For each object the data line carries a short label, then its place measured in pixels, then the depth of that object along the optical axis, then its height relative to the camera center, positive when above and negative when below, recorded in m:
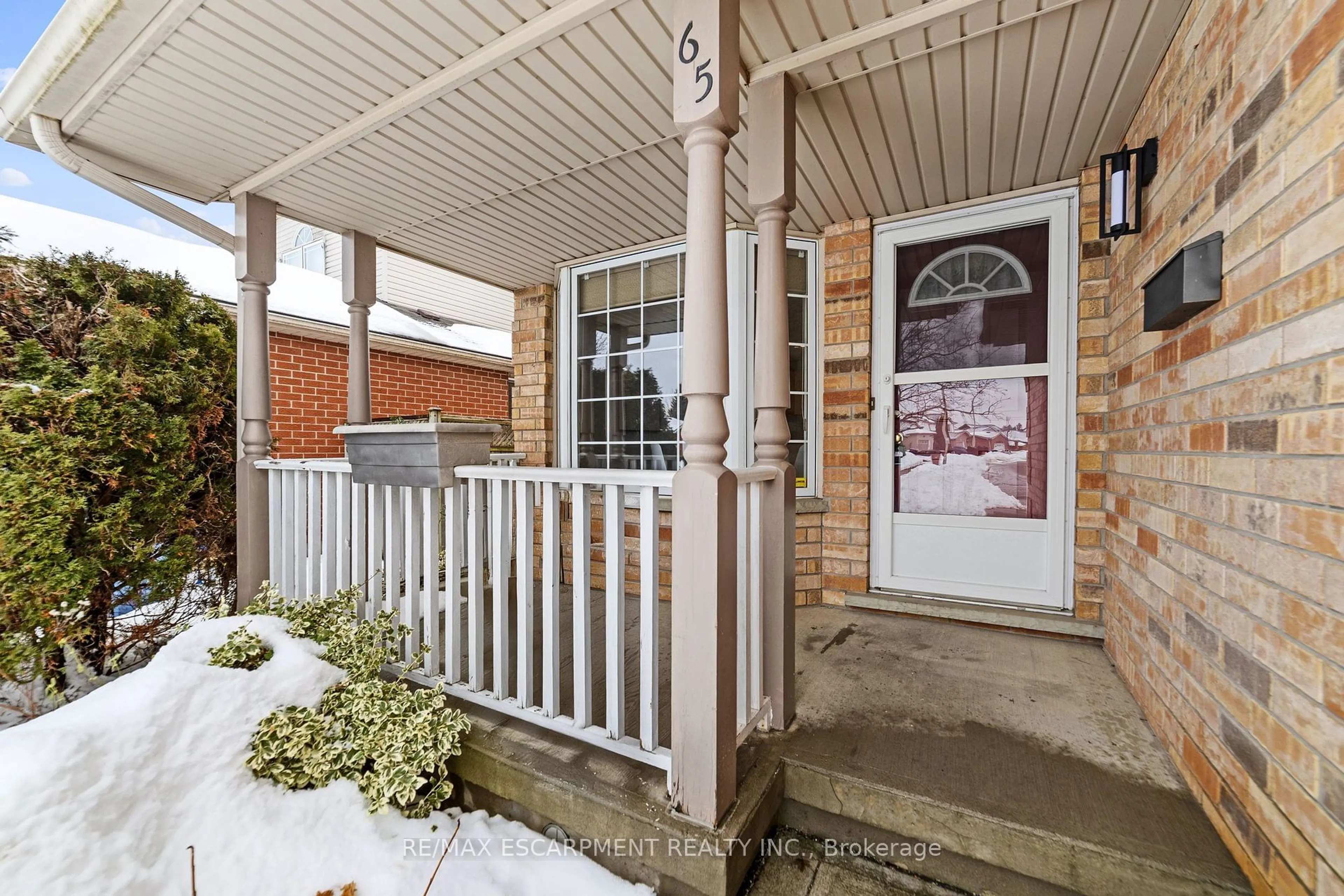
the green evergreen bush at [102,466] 2.12 -0.11
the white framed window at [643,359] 3.40 +0.60
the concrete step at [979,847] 1.26 -1.07
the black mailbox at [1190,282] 1.42 +0.46
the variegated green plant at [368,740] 1.65 -0.98
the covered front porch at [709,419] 1.47 +0.11
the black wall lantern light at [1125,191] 2.03 +0.99
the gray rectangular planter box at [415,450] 2.04 -0.03
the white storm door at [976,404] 2.78 +0.22
